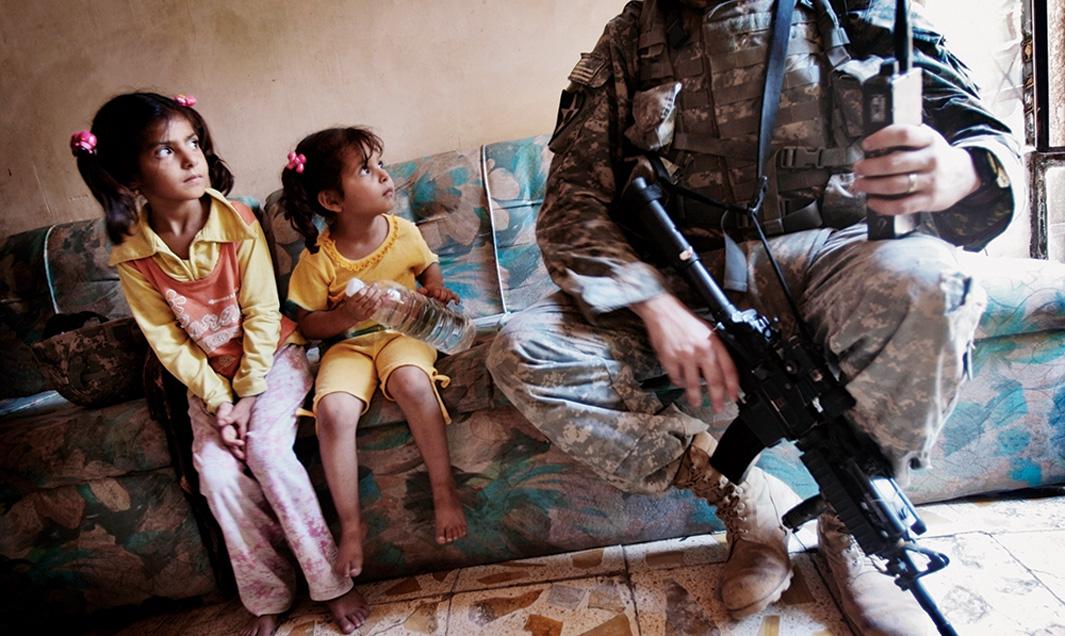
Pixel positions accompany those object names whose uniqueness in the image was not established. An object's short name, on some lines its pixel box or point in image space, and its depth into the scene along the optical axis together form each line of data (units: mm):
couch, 1127
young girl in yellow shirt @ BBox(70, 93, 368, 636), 1177
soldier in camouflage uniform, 807
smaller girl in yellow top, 1191
